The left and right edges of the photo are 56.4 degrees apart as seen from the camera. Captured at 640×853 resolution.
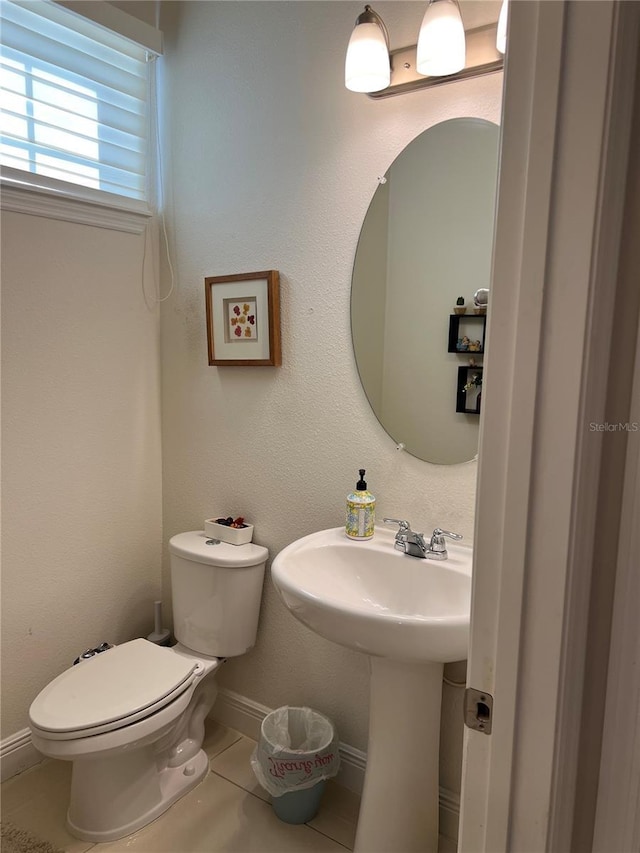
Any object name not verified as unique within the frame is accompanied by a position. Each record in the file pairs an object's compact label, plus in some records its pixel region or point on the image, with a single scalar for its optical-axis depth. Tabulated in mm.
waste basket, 1656
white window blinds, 1772
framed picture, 1859
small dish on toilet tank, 1969
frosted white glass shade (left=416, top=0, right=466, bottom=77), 1359
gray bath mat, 1597
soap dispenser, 1638
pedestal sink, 1414
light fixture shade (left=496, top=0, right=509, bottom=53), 1306
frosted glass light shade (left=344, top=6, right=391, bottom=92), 1464
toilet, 1534
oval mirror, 1484
